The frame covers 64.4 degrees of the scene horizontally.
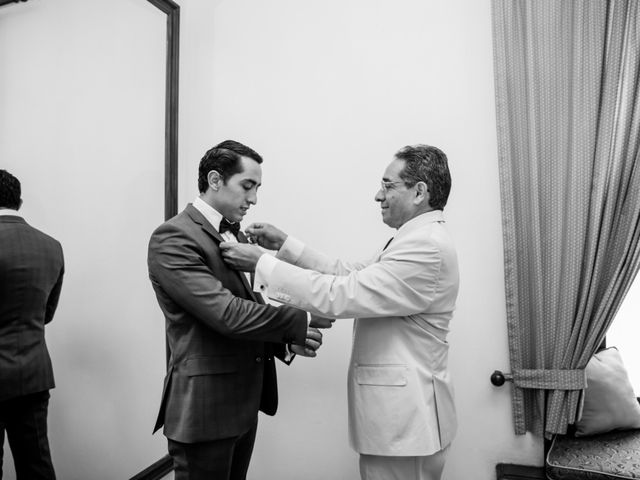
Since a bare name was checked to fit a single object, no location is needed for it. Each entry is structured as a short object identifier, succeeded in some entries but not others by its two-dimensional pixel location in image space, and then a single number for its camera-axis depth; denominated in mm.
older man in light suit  1696
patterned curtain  2236
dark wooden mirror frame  2777
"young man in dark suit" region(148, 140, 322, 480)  1580
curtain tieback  2279
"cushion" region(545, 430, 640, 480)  2059
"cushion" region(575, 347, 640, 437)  2348
